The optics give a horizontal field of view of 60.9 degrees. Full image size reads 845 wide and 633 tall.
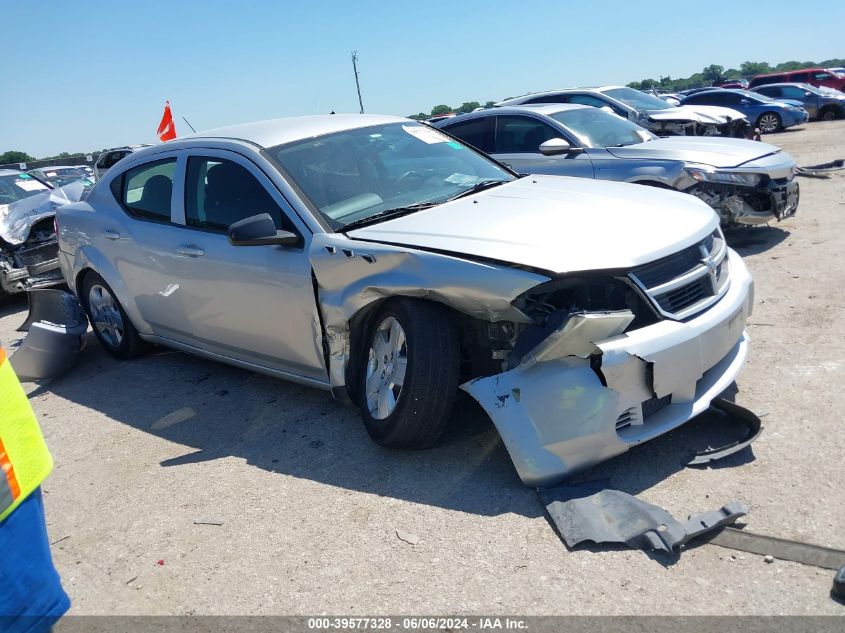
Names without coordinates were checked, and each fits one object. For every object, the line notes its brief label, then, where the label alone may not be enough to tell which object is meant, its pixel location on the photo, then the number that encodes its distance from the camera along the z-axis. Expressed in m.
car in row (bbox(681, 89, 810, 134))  21.42
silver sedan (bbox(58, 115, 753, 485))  3.12
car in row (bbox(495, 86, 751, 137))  11.00
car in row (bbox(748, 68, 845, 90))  27.69
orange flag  14.17
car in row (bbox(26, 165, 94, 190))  17.36
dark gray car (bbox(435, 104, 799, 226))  7.10
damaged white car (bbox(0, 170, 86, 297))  8.61
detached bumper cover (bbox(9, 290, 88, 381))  5.72
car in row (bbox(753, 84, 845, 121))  24.05
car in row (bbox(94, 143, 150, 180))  17.21
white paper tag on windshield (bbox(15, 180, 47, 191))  9.81
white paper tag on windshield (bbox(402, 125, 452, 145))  4.87
